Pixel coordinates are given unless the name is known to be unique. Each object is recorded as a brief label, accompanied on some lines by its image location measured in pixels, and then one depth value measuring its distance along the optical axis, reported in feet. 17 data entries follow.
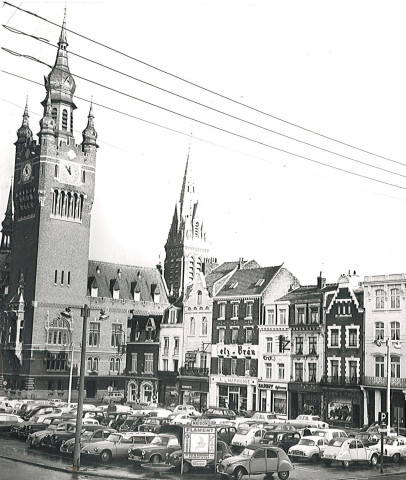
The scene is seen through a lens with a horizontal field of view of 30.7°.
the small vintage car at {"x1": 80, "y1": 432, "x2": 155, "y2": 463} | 119.09
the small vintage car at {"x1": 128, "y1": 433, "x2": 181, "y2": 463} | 115.24
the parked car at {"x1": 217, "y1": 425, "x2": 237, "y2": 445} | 140.46
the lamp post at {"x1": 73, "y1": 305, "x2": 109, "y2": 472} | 107.96
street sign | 177.50
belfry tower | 285.23
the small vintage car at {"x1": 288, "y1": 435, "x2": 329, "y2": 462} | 128.58
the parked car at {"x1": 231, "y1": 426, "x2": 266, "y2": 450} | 137.59
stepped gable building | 196.75
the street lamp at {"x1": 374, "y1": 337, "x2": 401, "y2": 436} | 154.38
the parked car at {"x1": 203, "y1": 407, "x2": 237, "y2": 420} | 189.37
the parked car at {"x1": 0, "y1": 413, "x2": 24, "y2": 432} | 155.94
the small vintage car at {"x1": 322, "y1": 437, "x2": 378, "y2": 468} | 125.59
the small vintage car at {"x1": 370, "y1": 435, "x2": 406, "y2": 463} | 135.13
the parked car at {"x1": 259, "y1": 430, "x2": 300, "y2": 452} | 135.13
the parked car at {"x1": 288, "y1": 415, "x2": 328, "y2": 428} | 157.17
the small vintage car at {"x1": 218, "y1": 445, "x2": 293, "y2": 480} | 104.73
